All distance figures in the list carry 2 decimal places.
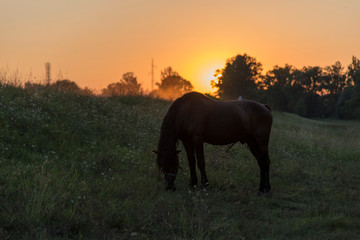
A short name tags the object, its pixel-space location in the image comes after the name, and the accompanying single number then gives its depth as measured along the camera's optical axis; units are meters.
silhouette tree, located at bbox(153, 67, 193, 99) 71.94
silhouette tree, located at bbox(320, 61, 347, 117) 81.12
